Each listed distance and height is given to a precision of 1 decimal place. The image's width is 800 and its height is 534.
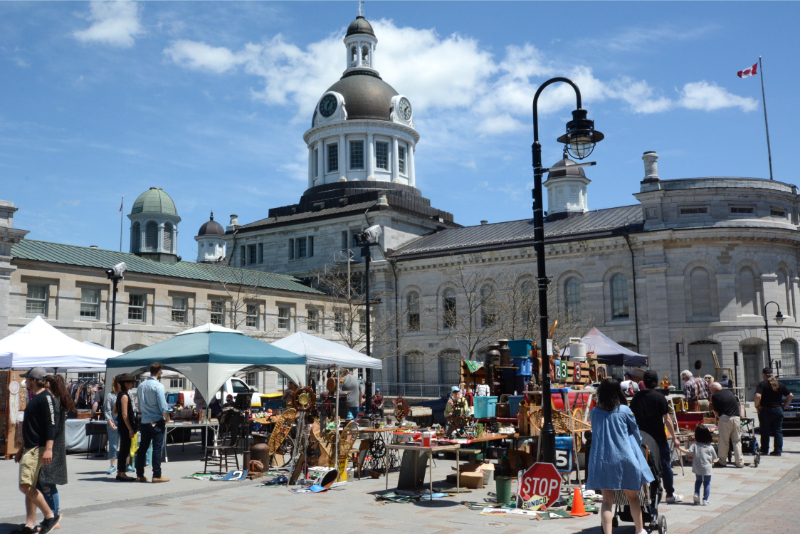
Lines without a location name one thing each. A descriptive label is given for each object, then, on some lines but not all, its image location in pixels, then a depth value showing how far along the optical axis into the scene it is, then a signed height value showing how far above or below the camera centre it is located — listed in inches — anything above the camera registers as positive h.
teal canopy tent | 633.0 +13.5
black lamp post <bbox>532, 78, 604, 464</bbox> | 425.7 +132.1
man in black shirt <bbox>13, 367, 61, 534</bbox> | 322.7 -31.9
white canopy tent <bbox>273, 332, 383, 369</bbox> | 786.2 +21.1
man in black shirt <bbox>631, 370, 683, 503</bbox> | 371.6 -25.1
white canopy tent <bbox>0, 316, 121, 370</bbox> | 741.9 +28.5
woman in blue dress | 295.1 -37.9
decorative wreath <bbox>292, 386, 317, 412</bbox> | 543.5 -21.7
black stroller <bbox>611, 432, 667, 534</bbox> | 308.8 -62.7
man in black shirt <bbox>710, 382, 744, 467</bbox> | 530.0 -44.8
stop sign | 381.9 -65.4
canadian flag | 1762.6 +706.6
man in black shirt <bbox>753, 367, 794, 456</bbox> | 613.3 -38.9
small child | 392.5 -53.2
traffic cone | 372.2 -74.0
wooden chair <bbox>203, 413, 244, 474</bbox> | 585.9 -46.4
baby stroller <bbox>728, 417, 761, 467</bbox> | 558.9 -69.3
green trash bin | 402.3 -69.0
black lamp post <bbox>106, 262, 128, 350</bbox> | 1029.2 +147.1
